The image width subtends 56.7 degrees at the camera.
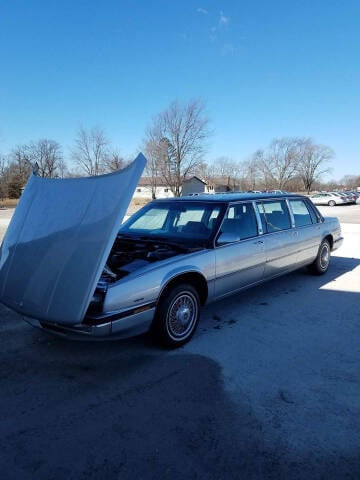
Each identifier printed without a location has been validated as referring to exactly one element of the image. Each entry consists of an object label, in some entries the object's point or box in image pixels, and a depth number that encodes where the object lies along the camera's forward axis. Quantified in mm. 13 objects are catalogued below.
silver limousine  2953
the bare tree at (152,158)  39969
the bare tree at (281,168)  75250
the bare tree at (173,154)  40281
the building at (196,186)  67688
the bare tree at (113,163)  46188
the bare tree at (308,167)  78000
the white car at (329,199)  34406
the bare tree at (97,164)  46781
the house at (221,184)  78081
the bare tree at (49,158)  65769
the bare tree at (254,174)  78000
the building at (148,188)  42906
